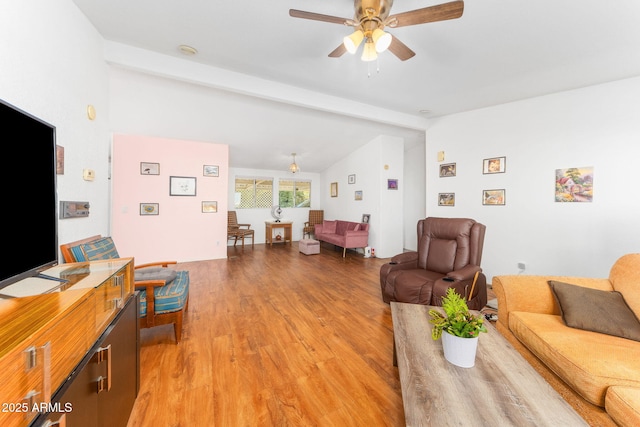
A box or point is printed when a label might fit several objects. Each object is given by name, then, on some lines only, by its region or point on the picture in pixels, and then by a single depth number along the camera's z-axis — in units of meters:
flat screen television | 0.90
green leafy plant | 1.16
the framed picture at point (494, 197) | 3.71
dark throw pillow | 1.44
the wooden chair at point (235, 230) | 6.30
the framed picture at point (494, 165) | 3.69
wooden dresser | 0.59
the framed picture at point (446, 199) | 4.28
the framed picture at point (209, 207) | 5.09
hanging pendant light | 5.88
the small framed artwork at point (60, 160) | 1.65
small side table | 7.00
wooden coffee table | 0.88
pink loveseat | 5.48
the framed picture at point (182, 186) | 4.80
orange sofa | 1.09
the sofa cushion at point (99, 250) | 1.71
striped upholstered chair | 1.86
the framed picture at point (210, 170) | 5.06
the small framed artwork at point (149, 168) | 4.55
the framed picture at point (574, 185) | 3.01
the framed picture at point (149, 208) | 4.59
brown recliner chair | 2.34
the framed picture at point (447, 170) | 4.27
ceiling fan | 1.60
